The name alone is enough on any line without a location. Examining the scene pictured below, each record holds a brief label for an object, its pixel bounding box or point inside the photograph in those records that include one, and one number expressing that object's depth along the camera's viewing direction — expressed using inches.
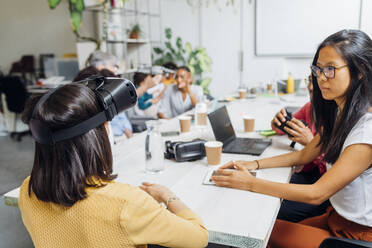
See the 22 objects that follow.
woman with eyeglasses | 45.2
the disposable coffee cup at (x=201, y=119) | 86.0
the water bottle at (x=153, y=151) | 59.6
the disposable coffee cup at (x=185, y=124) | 83.8
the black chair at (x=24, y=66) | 303.7
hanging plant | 160.1
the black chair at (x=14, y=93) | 197.9
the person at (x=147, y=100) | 147.8
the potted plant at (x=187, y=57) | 212.2
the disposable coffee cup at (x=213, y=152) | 59.8
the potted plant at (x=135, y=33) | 199.8
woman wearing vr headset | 31.9
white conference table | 39.4
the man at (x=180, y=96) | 132.6
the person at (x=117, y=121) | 87.0
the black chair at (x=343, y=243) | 40.4
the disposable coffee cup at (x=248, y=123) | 81.8
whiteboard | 186.7
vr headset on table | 62.9
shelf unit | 173.3
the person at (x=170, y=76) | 160.1
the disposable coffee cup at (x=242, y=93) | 135.8
